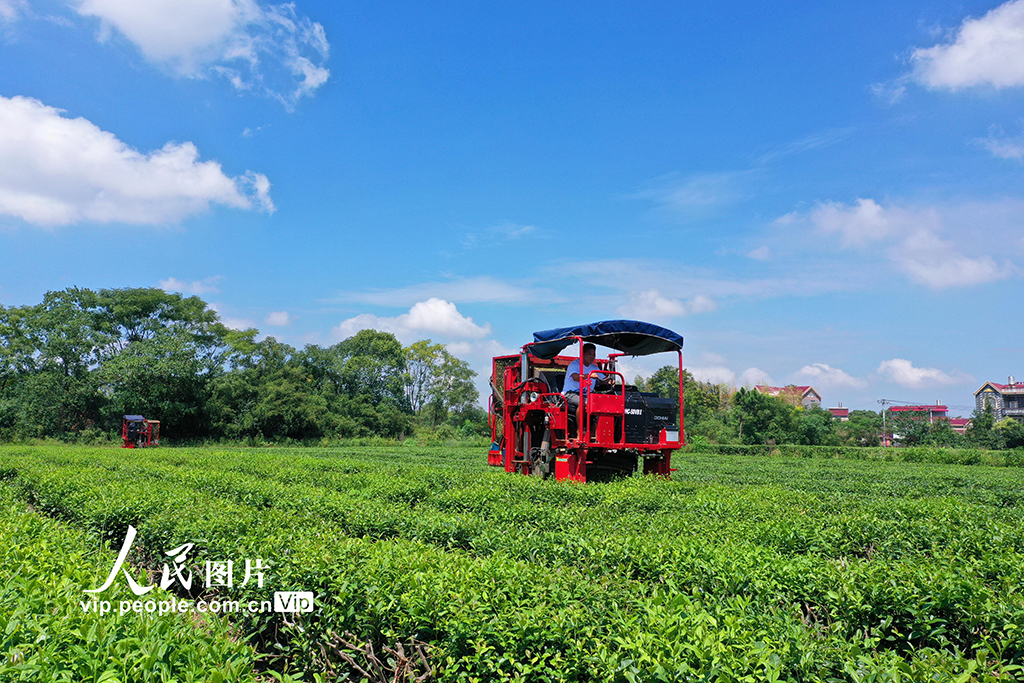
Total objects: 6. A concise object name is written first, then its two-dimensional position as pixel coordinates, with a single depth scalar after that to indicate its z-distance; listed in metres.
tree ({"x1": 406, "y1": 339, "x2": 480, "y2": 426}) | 68.06
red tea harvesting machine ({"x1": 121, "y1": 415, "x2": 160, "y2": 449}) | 40.62
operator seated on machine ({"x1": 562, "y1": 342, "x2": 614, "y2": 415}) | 12.45
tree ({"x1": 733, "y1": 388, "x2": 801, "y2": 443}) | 47.88
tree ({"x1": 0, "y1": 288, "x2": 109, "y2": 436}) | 43.16
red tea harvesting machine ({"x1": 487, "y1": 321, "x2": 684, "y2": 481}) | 11.98
